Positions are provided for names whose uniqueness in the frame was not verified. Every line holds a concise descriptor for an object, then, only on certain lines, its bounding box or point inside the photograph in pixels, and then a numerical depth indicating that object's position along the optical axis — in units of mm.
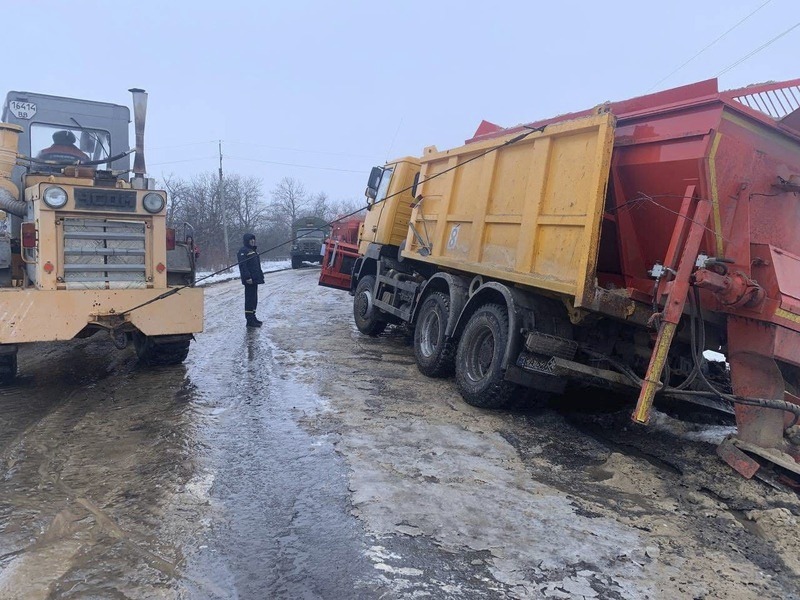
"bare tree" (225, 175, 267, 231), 54062
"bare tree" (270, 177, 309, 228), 69738
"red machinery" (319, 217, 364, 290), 12992
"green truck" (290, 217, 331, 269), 29047
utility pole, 37353
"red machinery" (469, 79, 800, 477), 4453
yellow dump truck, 5324
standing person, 10172
